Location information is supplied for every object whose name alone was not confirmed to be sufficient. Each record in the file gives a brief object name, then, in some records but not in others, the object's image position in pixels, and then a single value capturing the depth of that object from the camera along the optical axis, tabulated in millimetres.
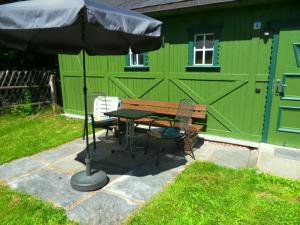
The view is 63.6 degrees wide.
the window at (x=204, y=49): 5336
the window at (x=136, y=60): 6525
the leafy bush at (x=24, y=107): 8008
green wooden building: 4629
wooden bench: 5461
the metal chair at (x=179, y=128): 4324
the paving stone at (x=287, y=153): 4480
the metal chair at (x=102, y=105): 6102
